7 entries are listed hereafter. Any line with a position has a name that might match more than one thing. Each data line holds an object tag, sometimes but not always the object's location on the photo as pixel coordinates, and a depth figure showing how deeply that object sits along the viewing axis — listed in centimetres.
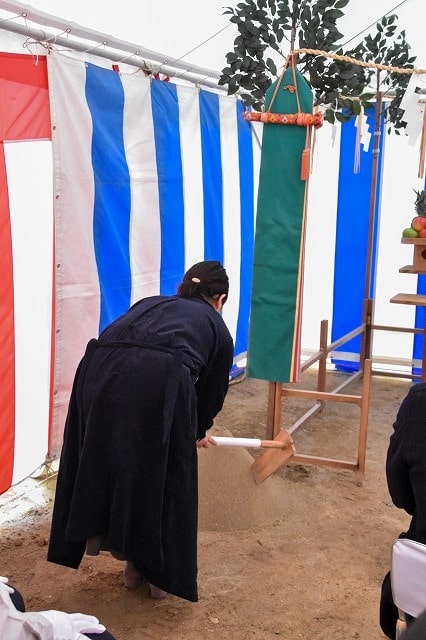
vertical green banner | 347
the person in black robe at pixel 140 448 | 231
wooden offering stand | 463
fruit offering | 464
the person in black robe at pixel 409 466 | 171
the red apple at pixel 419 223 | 466
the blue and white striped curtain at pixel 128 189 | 345
